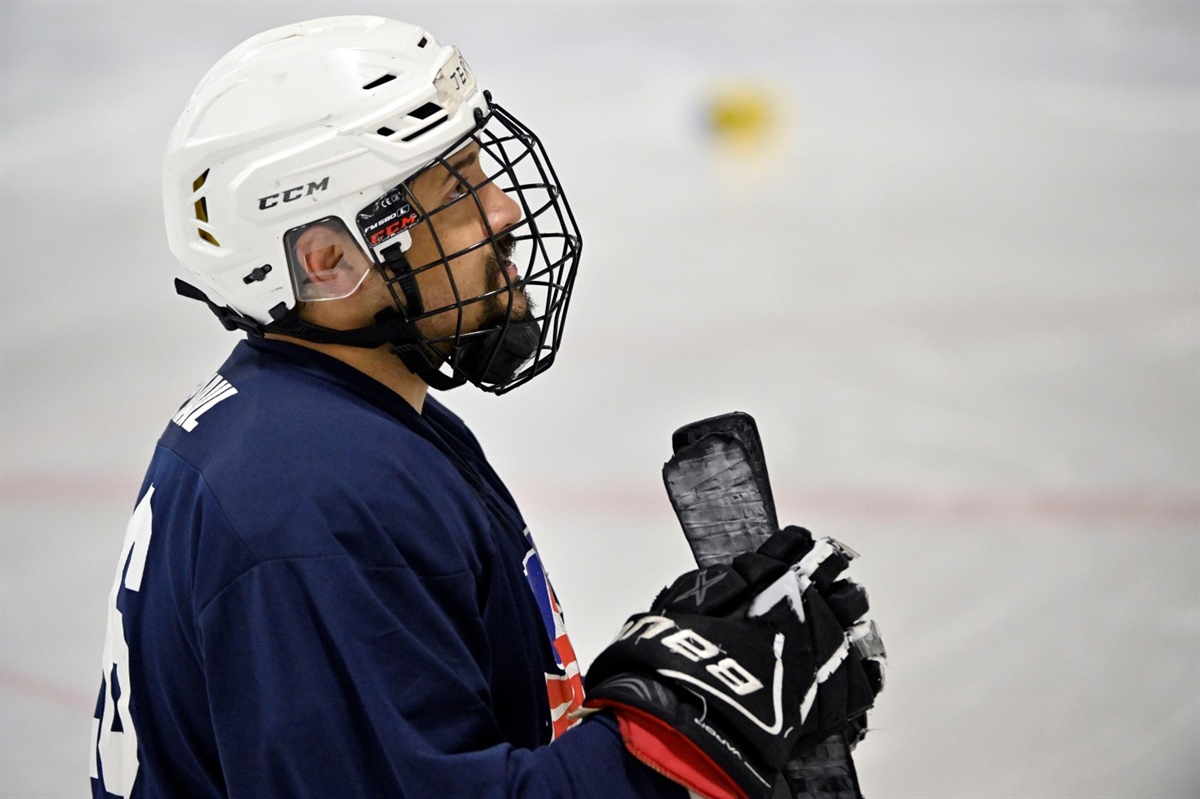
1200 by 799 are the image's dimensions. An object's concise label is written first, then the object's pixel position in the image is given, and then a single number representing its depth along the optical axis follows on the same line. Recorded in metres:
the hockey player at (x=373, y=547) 5.68
